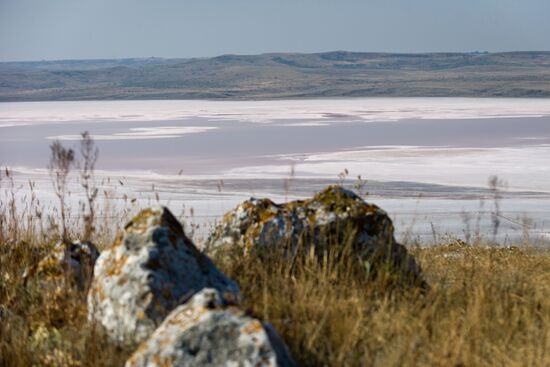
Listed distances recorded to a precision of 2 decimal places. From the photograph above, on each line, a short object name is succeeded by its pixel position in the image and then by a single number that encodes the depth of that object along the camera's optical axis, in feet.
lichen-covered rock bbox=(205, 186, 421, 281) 34.09
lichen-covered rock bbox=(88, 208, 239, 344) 24.85
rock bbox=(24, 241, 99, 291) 31.45
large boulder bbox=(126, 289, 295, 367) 21.02
